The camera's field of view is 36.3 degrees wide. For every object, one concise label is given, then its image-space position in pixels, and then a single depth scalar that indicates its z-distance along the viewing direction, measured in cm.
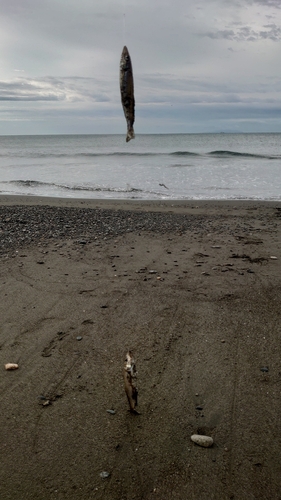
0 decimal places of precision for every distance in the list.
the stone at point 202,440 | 304
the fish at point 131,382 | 315
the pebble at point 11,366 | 396
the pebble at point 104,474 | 281
